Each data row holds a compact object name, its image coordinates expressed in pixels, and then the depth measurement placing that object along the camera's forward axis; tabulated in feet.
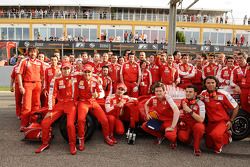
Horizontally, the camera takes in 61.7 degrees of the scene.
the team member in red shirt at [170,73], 17.87
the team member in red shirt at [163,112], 11.45
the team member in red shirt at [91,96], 12.05
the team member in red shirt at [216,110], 11.35
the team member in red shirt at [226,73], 15.78
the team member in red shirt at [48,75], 15.98
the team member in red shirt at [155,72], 18.80
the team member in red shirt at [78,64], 18.39
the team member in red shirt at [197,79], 18.08
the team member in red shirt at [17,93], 15.30
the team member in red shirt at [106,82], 16.35
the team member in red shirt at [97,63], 20.40
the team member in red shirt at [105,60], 20.90
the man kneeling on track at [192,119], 11.09
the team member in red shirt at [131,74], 18.39
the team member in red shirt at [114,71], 19.28
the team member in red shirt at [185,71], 17.95
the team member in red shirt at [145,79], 18.39
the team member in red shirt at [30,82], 13.97
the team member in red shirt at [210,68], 17.60
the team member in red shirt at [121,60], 20.46
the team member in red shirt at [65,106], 11.14
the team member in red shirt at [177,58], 19.90
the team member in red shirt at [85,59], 20.19
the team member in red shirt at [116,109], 12.48
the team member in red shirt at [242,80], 13.53
